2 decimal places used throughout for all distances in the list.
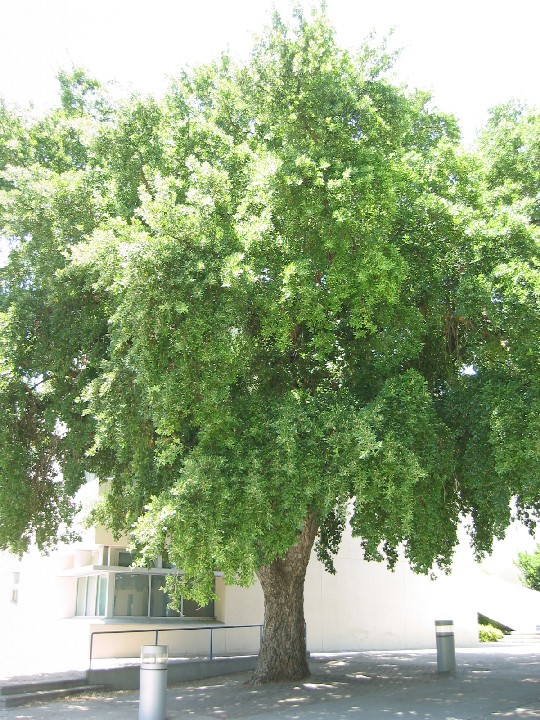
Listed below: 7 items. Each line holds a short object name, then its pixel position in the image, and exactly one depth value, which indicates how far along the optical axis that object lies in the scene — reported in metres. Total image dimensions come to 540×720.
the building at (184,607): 19.20
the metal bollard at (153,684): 10.20
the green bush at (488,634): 27.84
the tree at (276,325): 10.34
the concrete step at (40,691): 12.69
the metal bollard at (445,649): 15.80
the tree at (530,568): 34.59
